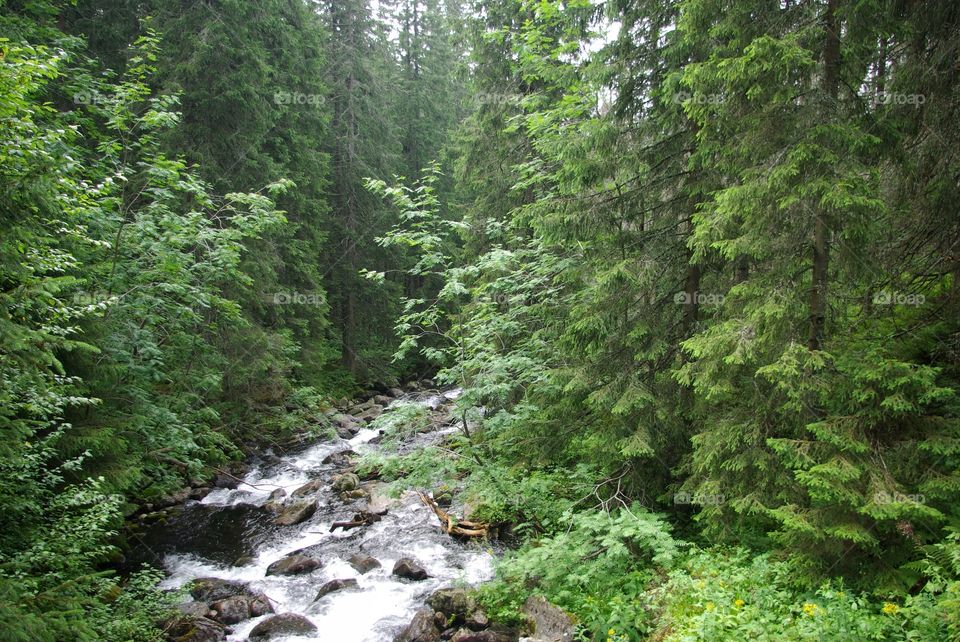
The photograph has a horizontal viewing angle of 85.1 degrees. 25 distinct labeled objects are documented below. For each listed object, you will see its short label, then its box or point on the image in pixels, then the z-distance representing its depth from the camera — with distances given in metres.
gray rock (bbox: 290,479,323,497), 12.41
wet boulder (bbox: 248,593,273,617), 7.89
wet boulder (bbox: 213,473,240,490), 12.88
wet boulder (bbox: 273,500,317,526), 11.03
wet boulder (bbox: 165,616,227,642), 6.94
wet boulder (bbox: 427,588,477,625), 7.25
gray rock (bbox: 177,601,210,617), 7.53
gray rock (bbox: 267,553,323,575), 9.16
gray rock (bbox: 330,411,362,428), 17.73
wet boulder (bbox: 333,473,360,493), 12.51
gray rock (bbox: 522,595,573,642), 6.10
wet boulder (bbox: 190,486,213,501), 12.12
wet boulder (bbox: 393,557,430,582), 8.70
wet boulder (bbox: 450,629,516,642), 6.55
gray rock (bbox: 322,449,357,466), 14.69
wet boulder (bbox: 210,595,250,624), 7.65
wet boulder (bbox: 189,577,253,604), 8.29
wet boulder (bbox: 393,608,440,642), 6.96
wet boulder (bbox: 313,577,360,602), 8.48
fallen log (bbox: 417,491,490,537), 9.66
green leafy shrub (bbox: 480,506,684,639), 5.75
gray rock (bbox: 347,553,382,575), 9.12
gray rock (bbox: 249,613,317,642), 7.34
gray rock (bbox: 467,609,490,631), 6.93
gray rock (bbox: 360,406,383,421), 18.56
